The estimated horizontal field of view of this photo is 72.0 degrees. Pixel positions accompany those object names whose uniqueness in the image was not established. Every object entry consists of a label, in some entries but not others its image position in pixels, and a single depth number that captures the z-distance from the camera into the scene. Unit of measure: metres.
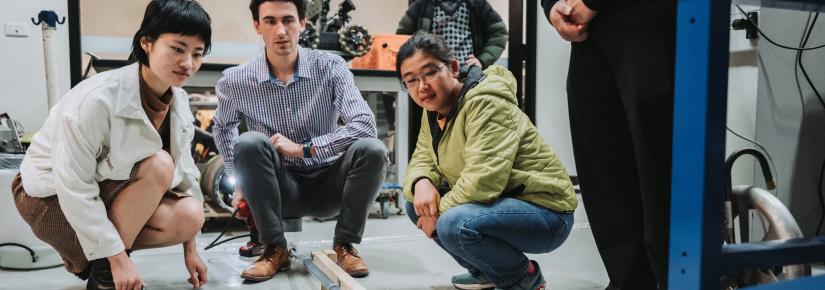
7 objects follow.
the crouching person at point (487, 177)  1.30
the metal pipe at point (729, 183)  1.37
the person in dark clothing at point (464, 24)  2.97
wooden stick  1.40
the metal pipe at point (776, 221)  1.21
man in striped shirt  1.71
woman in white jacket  1.25
